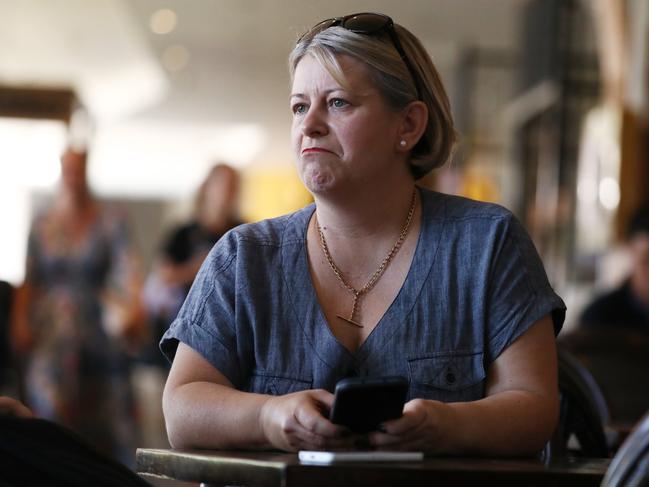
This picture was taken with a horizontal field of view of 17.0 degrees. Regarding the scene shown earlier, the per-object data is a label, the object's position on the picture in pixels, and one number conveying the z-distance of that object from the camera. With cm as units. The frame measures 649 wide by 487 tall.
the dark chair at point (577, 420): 344
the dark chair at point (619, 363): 530
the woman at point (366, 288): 280
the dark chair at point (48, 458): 203
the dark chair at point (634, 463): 171
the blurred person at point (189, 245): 905
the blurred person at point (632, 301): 797
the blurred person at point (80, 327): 905
